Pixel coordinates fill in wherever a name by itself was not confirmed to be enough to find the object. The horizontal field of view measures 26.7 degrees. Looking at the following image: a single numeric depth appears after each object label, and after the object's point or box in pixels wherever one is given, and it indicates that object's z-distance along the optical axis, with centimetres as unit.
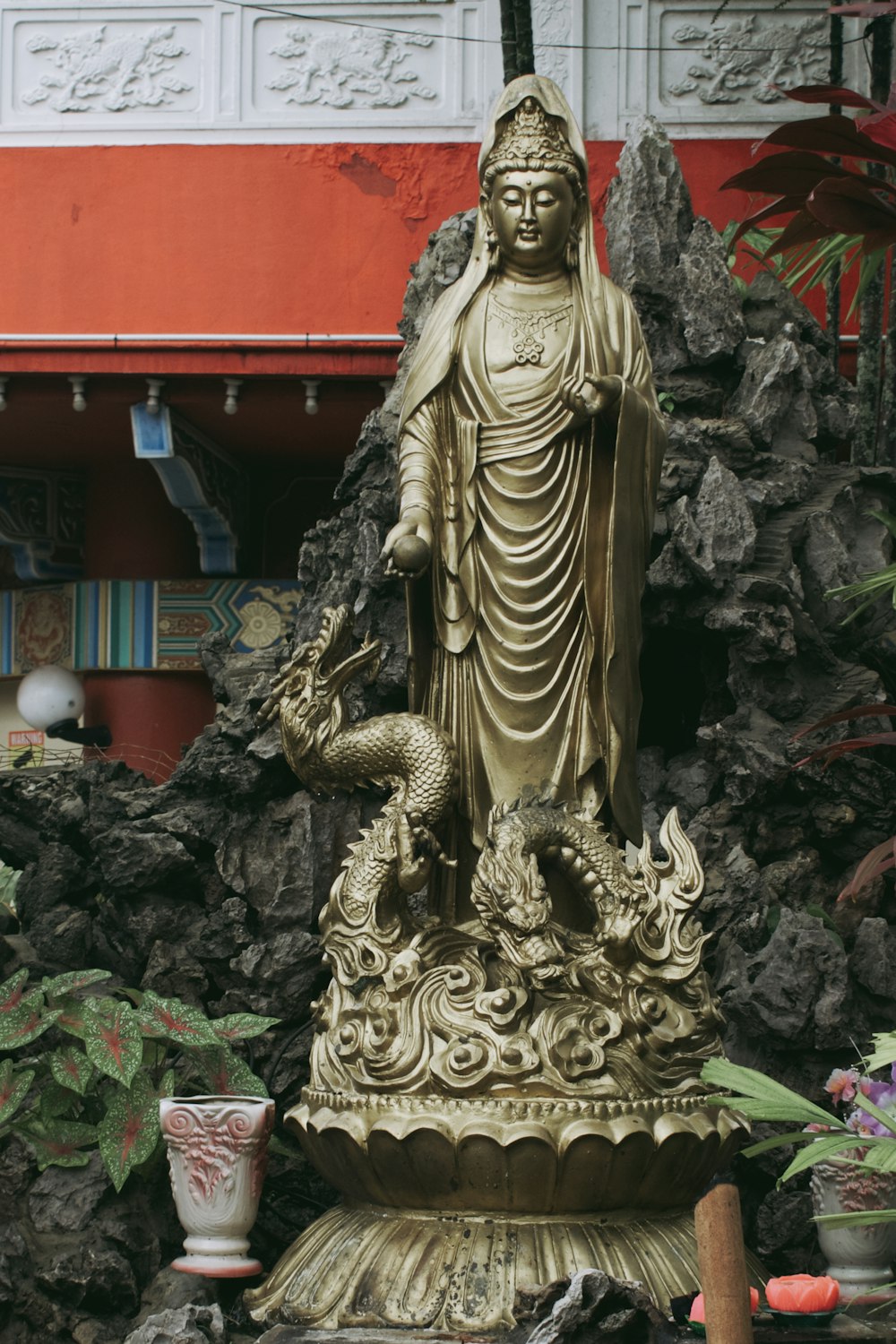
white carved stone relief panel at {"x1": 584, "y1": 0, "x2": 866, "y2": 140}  872
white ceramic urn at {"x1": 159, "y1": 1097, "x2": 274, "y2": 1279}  536
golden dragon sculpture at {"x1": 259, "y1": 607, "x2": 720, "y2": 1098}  515
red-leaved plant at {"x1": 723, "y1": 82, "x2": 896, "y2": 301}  490
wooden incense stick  290
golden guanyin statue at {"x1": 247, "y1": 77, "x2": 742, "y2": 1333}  501
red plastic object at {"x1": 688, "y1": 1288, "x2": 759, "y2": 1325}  377
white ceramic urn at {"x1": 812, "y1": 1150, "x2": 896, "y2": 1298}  529
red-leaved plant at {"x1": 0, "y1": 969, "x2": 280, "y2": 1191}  575
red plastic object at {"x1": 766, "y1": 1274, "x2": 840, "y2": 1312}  425
